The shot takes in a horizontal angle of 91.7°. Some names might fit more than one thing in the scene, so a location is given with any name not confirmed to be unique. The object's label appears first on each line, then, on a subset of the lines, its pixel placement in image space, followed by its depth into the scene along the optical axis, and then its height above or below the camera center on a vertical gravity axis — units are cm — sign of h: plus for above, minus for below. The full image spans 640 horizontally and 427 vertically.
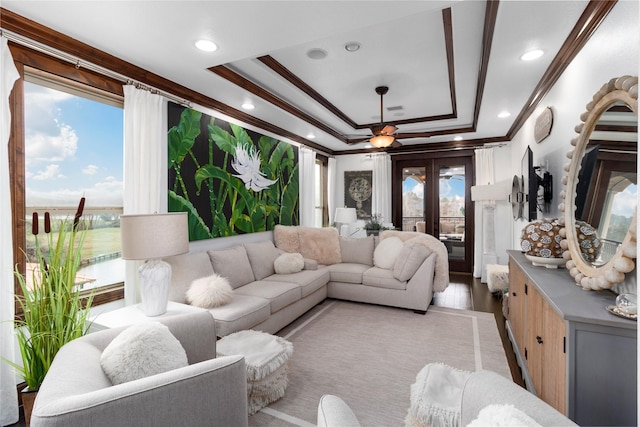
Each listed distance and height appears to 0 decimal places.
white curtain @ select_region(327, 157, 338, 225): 664 +55
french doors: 598 +19
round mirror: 146 +11
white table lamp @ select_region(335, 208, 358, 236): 565 -6
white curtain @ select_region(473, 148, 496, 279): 534 -18
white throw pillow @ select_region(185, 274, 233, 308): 262 -69
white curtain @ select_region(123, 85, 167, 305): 262 +49
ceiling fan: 364 +95
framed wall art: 666 +44
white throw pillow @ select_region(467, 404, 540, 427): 71 -49
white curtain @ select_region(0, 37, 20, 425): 185 -31
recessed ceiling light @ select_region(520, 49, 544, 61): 245 +125
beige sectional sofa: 285 -76
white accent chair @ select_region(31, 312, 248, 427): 94 -61
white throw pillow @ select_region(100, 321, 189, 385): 121 -58
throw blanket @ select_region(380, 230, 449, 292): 397 -65
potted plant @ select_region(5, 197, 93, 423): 160 -55
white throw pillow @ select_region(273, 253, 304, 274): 388 -65
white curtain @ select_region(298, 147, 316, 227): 544 +46
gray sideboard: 124 -64
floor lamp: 527 -40
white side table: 211 -74
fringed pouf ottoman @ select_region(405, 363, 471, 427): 145 -94
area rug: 201 -125
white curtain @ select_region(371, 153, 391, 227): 642 +57
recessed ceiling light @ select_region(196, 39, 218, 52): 224 +123
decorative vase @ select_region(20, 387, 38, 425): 155 -94
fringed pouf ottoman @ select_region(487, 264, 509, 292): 423 -94
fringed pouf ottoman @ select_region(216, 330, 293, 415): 193 -95
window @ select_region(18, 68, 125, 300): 215 +38
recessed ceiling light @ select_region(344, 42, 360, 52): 260 +141
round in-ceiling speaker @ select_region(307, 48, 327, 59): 269 +140
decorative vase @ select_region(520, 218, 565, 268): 216 -24
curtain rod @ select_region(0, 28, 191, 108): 194 +111
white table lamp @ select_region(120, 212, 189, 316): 211 -23
